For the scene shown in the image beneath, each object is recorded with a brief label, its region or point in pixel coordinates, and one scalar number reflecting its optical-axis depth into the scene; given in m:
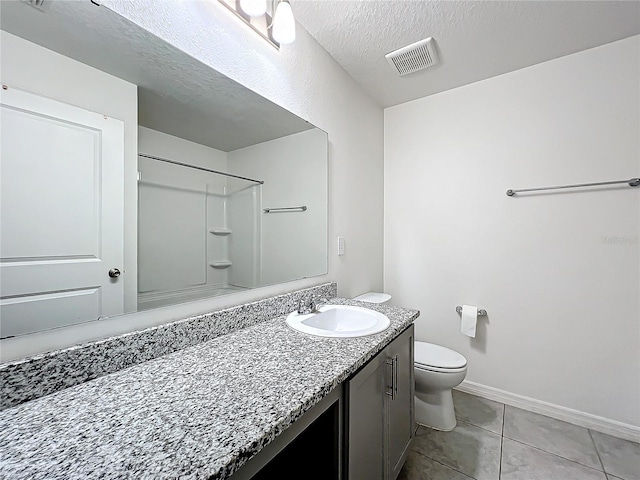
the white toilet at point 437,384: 1.59
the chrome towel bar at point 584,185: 1.57
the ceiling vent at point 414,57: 1.67
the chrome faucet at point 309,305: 1.29
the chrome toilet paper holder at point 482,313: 2.03
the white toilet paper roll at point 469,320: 1.98
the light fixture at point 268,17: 1.10
